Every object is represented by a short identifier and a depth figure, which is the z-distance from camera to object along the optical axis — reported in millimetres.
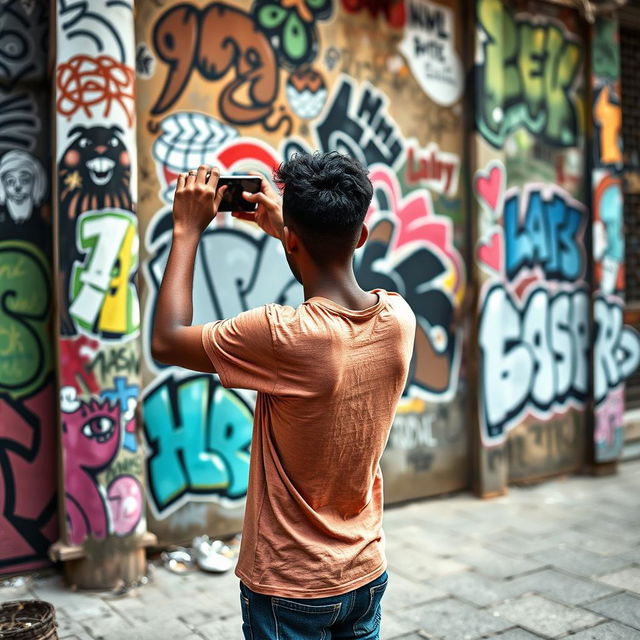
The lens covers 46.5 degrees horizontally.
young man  1819
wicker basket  2764
